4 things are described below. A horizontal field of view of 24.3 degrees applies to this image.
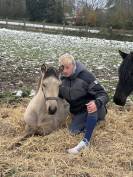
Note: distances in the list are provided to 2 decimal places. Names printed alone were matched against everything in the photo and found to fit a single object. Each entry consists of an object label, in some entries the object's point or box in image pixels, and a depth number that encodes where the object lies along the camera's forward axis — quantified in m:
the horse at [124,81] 5.74
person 4.84
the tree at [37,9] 43.00
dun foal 4.77
